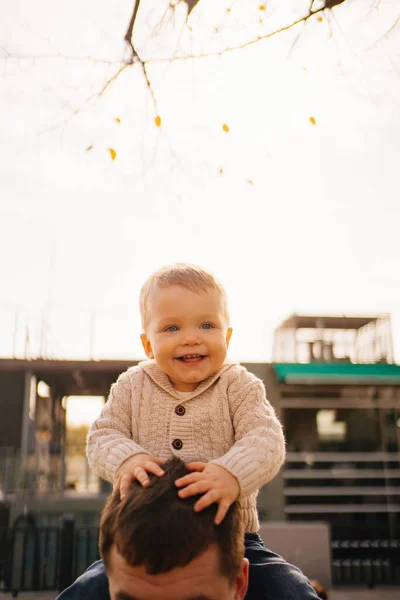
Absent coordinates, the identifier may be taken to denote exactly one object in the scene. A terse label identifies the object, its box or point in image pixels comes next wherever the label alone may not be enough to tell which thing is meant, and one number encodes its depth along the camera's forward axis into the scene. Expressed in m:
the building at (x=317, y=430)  14.57
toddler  1.77
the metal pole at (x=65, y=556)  8.30
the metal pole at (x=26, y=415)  14.10
